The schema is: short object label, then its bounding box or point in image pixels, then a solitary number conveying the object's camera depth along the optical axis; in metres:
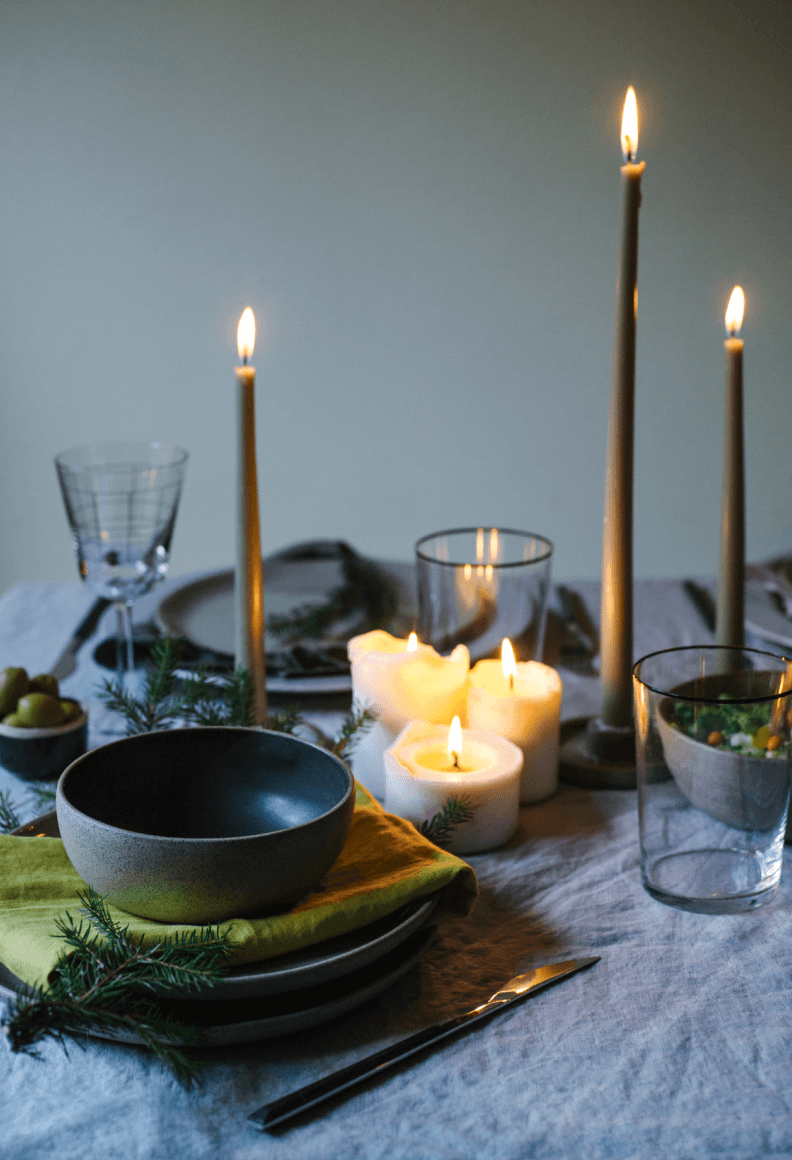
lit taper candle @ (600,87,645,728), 0.57
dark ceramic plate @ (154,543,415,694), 0.77
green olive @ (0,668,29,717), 0.62
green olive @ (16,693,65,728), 0.61
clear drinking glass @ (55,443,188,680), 0.73
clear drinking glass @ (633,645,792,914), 0.47
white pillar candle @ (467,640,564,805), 0.60
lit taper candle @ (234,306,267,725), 0.59
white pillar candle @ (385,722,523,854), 0.54
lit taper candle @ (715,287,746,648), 0.63
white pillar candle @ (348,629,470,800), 0.60
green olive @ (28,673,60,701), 0.63
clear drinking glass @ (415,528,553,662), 0.63
